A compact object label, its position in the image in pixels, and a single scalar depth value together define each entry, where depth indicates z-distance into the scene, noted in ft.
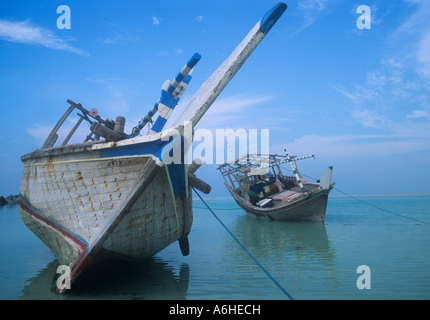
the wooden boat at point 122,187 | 14.97
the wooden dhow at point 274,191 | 48.67
